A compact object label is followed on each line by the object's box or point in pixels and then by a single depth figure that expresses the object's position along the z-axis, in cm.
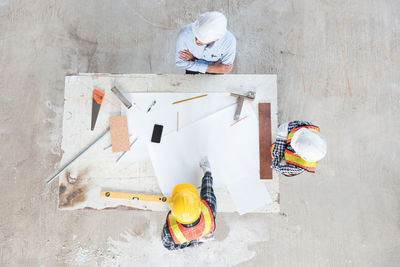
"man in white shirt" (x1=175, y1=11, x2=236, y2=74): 163
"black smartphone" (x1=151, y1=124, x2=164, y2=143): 189
